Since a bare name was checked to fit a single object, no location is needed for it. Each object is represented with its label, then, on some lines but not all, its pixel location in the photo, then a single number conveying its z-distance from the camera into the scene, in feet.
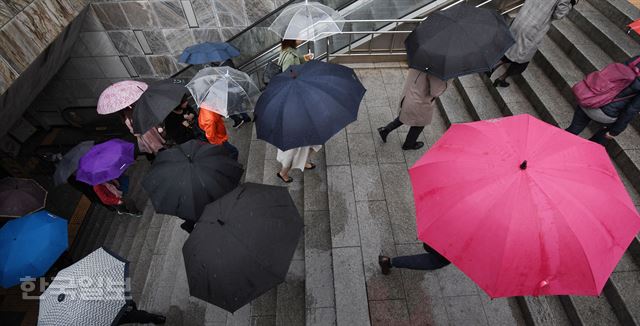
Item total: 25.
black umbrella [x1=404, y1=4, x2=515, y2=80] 13.71
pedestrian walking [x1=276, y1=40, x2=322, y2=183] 16.12
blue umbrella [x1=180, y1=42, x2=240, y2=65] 21.08
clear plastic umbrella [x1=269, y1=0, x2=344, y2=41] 17.43
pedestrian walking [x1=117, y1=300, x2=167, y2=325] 13.46
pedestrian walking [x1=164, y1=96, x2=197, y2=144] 17.99
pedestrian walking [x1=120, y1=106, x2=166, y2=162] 18.35
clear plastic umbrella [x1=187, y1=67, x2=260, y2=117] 15.96
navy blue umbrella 13.26
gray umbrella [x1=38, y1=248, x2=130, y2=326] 11.17
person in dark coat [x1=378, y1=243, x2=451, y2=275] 12.12
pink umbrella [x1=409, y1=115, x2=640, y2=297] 7.57
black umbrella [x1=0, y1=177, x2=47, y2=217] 20.51
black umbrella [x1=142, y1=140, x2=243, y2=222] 12.76
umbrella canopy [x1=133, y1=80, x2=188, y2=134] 16.10
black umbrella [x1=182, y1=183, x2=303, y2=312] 10.13
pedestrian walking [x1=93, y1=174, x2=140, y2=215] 19.04
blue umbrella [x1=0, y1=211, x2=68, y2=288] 15.99
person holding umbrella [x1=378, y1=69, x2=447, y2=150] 14.66
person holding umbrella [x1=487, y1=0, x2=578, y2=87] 16.07
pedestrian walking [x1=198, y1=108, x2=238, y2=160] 16.19
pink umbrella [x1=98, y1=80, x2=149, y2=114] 18.45
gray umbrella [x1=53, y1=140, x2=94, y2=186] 17.16
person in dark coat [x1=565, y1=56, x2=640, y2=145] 13.41
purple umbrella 16.85
